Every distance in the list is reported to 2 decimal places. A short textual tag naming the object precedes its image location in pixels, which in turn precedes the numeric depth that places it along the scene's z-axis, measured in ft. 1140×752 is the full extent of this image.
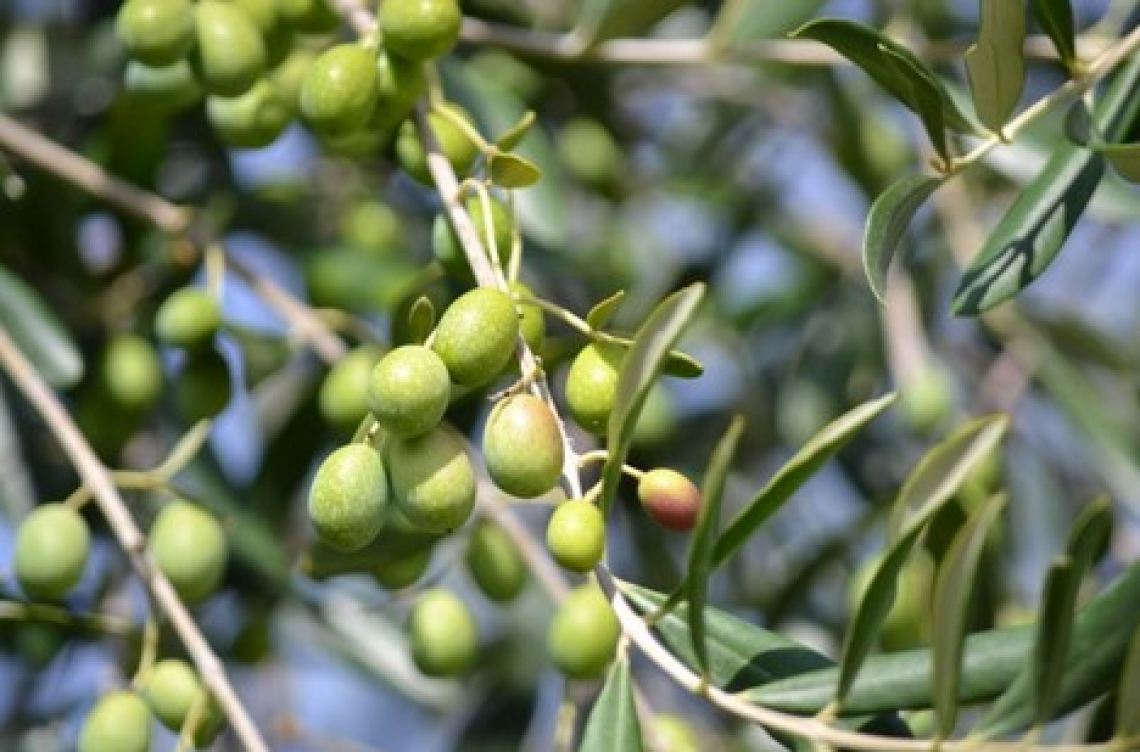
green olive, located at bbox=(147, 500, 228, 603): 3.53
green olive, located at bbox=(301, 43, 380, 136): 3.30
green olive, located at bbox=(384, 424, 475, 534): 2.99
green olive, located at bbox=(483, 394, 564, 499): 2.96
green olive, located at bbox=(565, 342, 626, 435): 3.04
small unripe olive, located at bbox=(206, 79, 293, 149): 3.55
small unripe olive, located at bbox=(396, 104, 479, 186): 3.33
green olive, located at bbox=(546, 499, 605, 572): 2.97
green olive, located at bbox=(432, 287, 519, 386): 2.99
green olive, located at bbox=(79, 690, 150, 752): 3.39
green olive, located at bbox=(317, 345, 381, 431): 3.61
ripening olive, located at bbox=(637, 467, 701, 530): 3.01
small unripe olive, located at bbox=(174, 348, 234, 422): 3.70
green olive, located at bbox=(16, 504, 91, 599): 3.50
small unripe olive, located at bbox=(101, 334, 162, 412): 3.81
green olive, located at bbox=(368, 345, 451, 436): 2.97
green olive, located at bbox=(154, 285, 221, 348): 3.65
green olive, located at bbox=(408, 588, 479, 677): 3.64
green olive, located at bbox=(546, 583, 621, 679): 3.54
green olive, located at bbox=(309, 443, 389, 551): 3.01
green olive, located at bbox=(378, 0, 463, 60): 3.30
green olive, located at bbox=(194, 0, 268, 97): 3.46
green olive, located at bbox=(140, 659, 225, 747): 3.41
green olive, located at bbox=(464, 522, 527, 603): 3.67
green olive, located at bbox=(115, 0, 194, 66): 3.48
